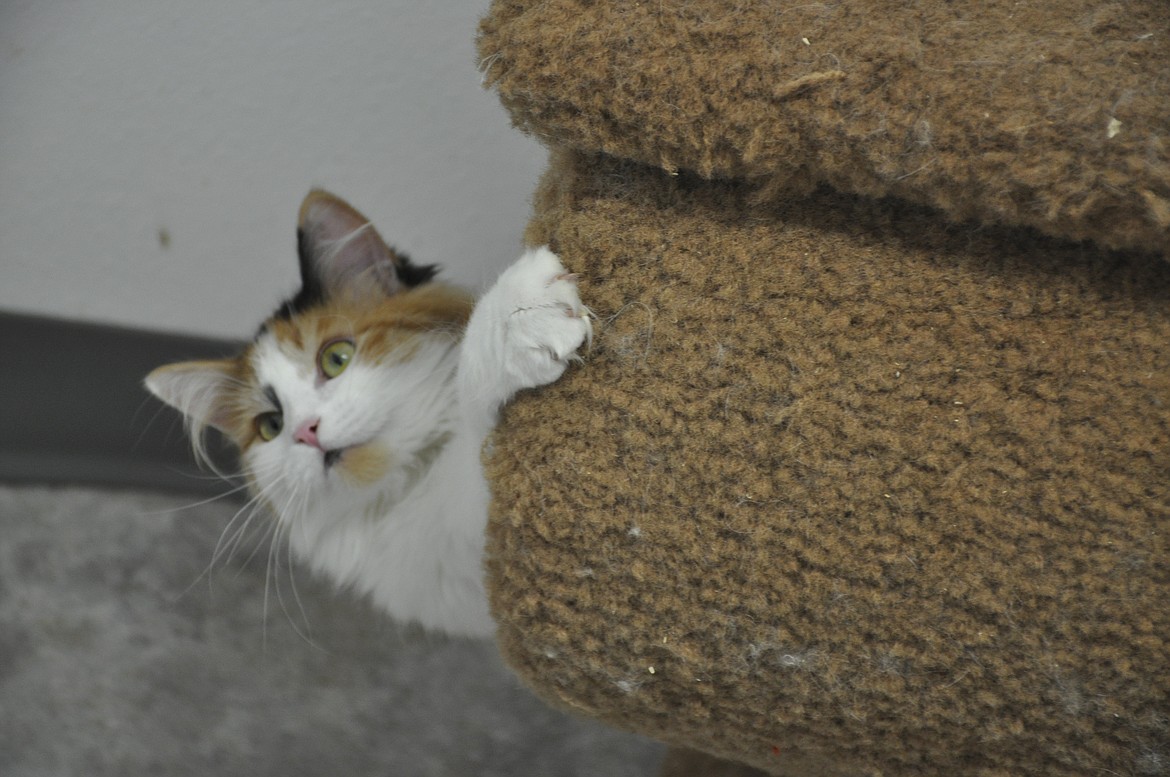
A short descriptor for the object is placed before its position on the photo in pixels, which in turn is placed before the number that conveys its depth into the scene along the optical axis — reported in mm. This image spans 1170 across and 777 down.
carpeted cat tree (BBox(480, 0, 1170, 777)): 1007
